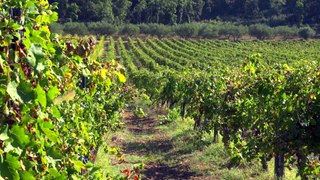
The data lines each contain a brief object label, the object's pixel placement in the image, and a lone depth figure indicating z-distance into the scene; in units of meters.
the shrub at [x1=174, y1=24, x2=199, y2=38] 83.19
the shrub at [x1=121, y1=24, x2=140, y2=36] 84.81
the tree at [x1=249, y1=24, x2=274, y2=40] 79.12
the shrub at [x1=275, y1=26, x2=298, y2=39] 77.69
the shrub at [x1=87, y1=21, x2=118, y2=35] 84.19
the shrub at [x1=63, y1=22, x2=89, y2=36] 81.19
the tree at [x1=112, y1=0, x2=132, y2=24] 108.94
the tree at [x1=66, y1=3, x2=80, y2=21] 102.42
